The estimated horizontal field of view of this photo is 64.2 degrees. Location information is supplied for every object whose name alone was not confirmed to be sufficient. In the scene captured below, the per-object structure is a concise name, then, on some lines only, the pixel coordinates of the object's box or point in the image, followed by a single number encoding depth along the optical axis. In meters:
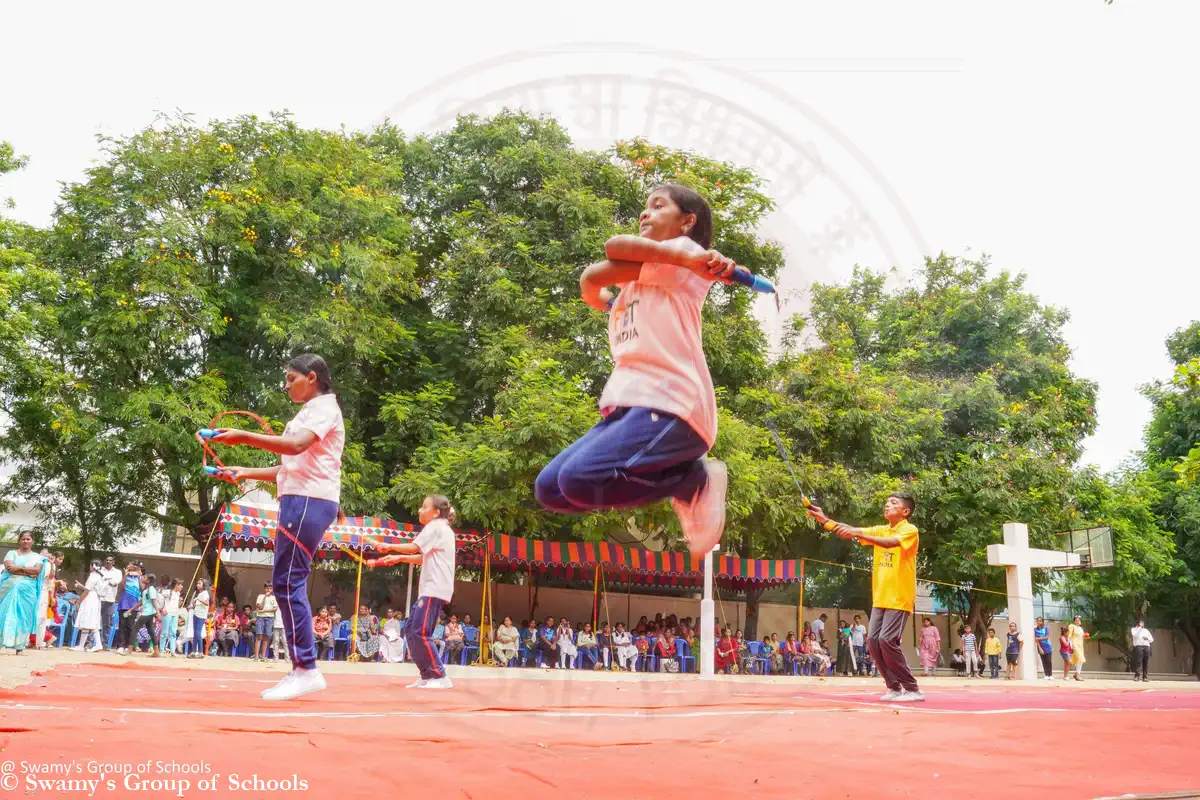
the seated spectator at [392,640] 15.20
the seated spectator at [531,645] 16.80
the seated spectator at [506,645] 15.85
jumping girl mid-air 3.15
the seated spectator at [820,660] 19.73
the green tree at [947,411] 19.59
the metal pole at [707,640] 14.31
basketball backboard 21.12
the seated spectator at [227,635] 15.25
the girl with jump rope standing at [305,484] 4.98
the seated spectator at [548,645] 16.80
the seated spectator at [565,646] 16.73
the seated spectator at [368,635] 15.02
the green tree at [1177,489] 29.83
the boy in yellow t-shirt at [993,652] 21.17
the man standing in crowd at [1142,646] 22.23
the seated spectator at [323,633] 14.86
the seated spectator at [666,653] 17.53
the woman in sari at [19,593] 10.28
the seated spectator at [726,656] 18.03
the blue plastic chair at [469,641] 15.93
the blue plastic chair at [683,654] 18.06
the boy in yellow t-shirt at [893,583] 7.29
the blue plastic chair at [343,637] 15.34
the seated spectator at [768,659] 19.29
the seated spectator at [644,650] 17.55
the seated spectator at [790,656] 19.54
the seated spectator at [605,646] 17.09
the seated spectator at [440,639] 15.34
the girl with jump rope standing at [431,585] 7.18
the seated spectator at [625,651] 17.14
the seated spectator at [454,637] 15.53
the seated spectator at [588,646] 17.12
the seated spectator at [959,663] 23.78
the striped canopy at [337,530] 13.65
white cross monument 18.94
